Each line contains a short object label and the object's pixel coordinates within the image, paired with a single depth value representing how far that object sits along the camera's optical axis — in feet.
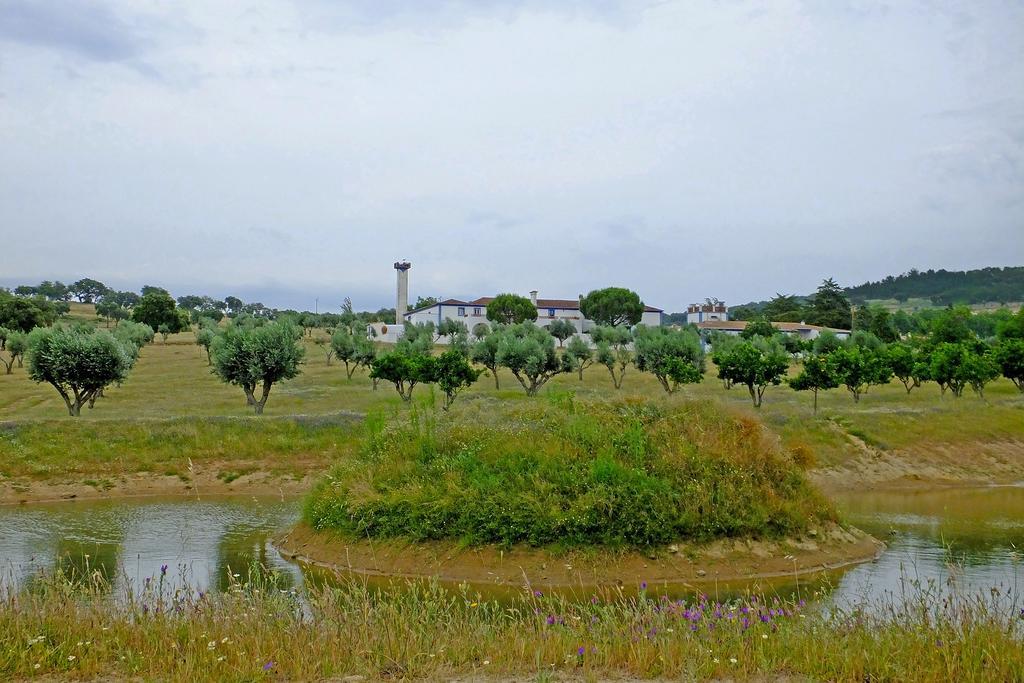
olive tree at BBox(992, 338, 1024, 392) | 200.75
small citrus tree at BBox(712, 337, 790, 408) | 175.94
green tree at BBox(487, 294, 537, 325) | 402.52
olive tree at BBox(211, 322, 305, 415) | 169.58
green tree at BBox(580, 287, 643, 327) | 426.10
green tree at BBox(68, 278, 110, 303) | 627.46
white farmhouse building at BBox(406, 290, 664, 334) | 427.33
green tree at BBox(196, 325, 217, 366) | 296.30
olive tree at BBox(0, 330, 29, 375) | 253.65
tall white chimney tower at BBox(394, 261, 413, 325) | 451.94
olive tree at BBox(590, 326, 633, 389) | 244.83
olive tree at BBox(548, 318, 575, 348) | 381.64
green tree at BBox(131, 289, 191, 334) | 416.26
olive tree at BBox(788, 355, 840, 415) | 174.19
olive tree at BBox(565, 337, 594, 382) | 260.48
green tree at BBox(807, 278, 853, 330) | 534.37
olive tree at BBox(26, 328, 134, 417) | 148.97
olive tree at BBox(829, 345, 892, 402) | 186.19
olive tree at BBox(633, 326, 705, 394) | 200.13
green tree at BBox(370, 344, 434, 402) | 179.83
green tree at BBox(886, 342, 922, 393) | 213.05
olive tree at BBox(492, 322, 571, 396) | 200.64
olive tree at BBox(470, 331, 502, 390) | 223.10
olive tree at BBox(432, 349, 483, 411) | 172.35
